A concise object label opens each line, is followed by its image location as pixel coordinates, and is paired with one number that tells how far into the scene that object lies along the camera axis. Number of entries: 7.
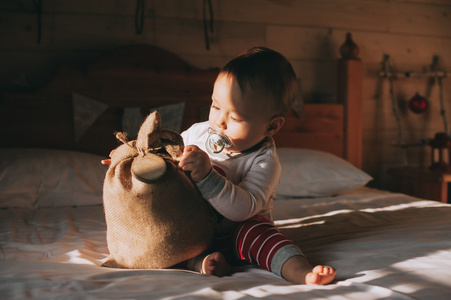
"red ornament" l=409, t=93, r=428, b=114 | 2.70
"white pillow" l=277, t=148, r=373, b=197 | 1.88
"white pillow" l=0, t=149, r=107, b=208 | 1.59
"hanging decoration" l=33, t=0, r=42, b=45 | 2.08
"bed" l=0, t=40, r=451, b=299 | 0.73
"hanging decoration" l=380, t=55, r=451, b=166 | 2.51
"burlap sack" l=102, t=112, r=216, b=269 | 0.80
